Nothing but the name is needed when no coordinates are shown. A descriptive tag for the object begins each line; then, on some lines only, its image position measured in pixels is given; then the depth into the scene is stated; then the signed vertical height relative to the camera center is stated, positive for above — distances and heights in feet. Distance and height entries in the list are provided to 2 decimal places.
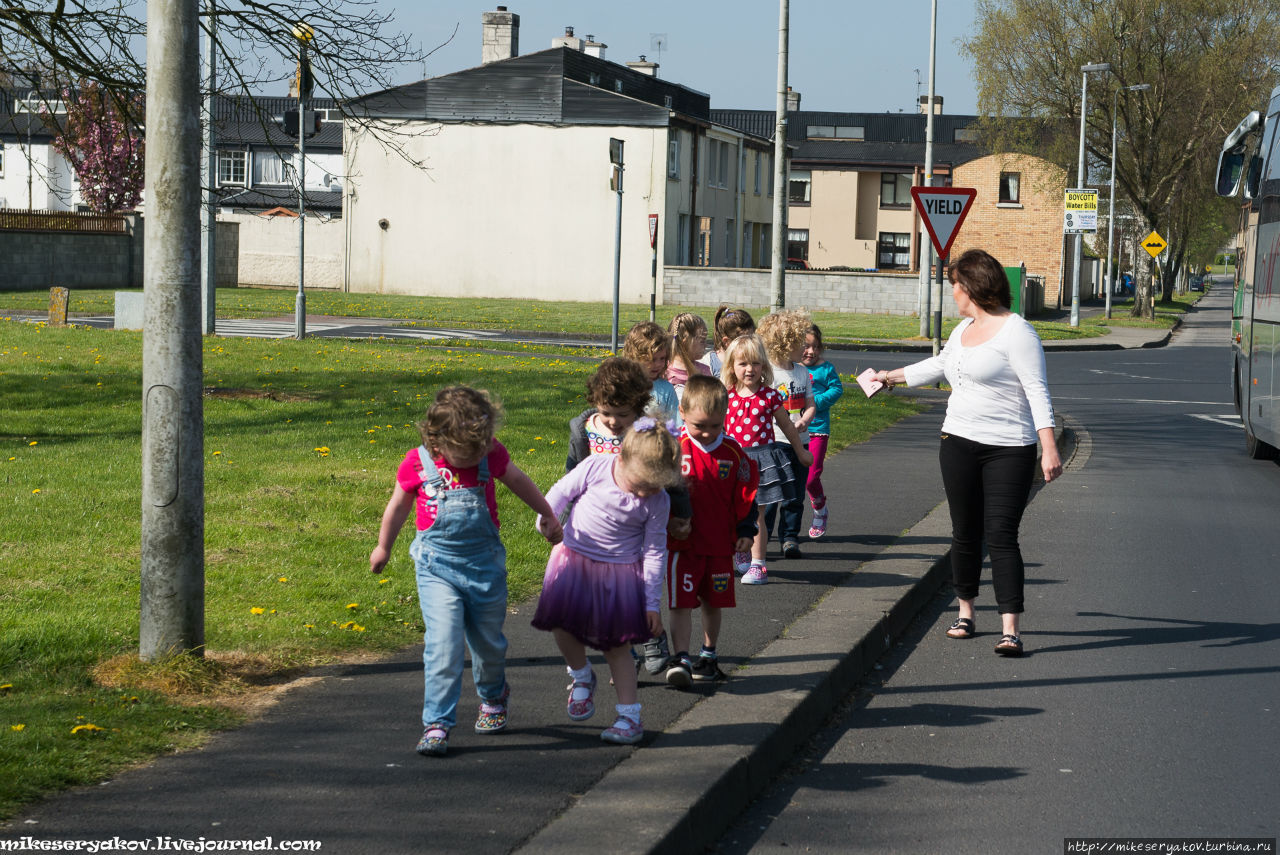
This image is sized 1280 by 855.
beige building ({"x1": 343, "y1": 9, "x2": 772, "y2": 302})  165.68 +15.14
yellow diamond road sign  157.07 +10.11
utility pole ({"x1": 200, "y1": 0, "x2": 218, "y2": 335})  50.59 +4.22
